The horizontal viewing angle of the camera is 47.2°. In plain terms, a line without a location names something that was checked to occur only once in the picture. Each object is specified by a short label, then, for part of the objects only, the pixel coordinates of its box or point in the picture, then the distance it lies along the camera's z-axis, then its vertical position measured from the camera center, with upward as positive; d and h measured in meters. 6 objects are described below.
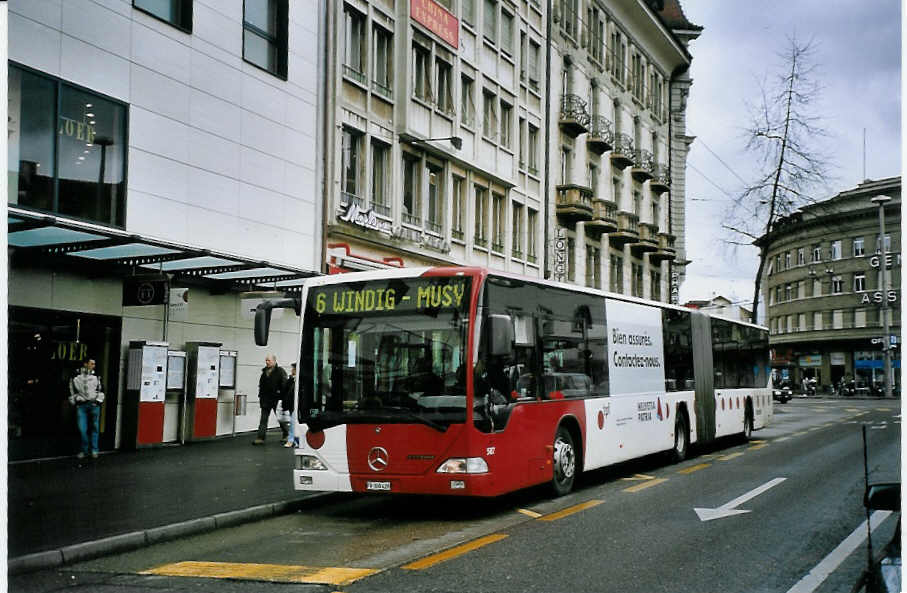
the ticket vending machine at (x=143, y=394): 18.62 -0.40
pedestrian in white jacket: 17.00 -0.50
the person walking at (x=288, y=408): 20.00 -0.69
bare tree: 29.95 +6.84
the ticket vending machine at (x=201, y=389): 20.16 -0.32
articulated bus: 11.09 -0.11
